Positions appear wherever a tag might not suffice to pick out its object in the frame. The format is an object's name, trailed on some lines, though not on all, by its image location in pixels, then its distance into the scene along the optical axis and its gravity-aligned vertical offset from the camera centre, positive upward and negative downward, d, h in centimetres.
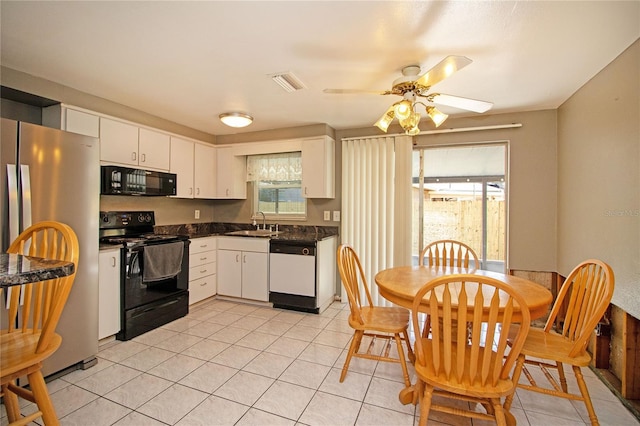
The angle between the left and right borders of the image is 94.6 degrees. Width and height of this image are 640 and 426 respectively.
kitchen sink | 374 -27
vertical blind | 347 +15
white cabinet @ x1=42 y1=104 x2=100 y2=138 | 251 +81
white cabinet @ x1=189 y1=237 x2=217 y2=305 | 344 -68
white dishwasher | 337 -72
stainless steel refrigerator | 184 +9
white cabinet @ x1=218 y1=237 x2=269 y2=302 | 358 -68
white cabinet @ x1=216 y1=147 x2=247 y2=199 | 412 +55
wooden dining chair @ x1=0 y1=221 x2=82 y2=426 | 120 -59
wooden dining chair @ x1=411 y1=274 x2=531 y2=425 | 133 -65
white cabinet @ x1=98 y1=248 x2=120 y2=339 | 250 -70
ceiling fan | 196 +80
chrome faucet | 424 -13
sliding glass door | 493 +17
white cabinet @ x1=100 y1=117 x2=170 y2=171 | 283 +70
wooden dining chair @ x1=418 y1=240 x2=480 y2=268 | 265 -39
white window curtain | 399 +65
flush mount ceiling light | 309 +100
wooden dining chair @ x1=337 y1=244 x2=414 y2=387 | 198 -76
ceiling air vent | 231 +108
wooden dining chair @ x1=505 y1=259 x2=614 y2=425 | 155 -69
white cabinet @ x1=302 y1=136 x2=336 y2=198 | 363 +57
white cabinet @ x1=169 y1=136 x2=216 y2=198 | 359 +58
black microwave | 276 +31
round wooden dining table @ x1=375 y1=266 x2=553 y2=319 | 164 -46
